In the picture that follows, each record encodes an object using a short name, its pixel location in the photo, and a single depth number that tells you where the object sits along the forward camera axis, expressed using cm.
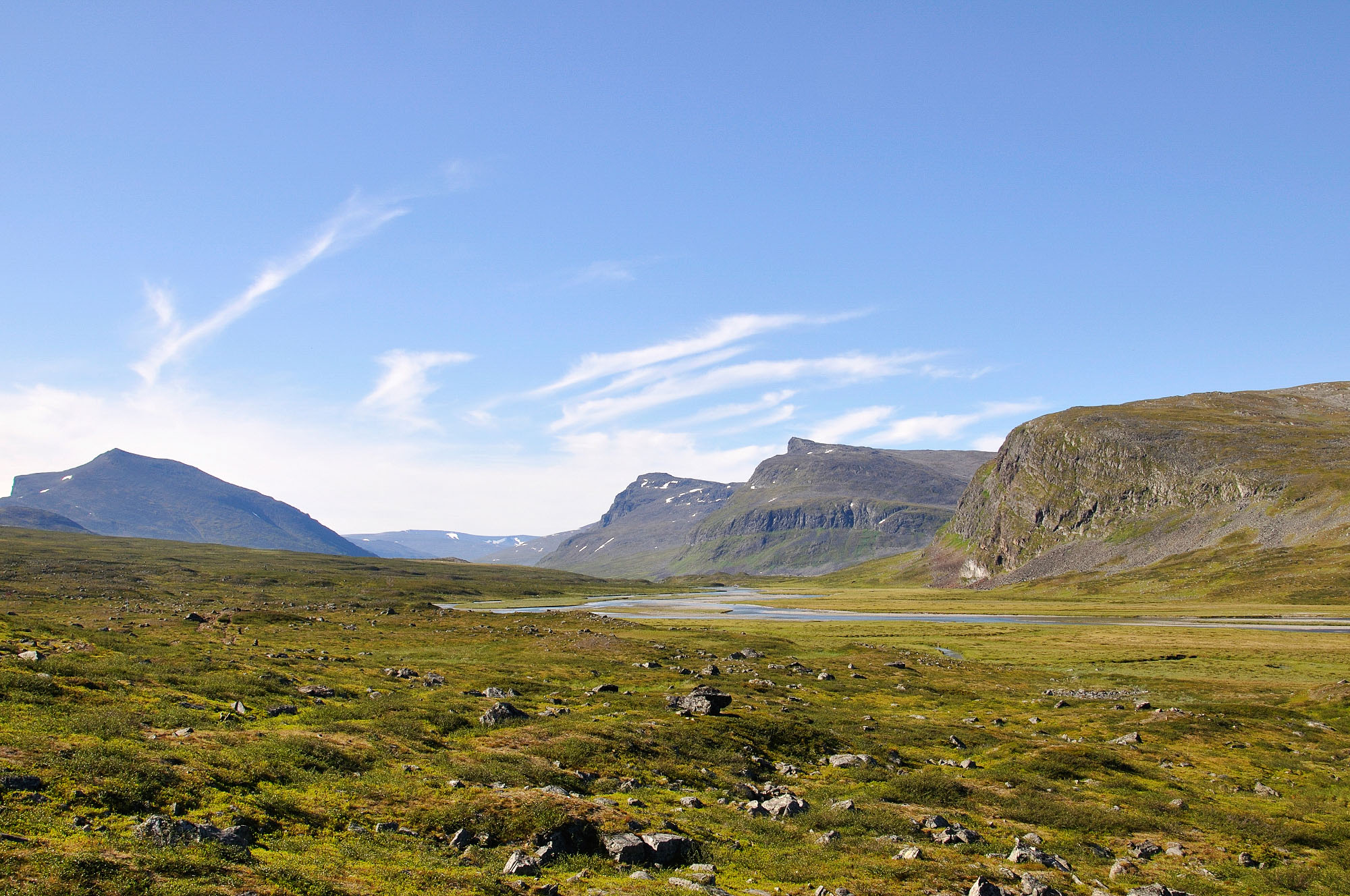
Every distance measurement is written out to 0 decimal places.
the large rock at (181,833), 1808
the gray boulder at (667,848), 2233
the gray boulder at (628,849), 2191
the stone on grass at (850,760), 3719
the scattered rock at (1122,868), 2400
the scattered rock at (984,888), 2036
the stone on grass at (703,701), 4503
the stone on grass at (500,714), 3841
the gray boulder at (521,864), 2000
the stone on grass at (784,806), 2827
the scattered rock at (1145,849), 2641
